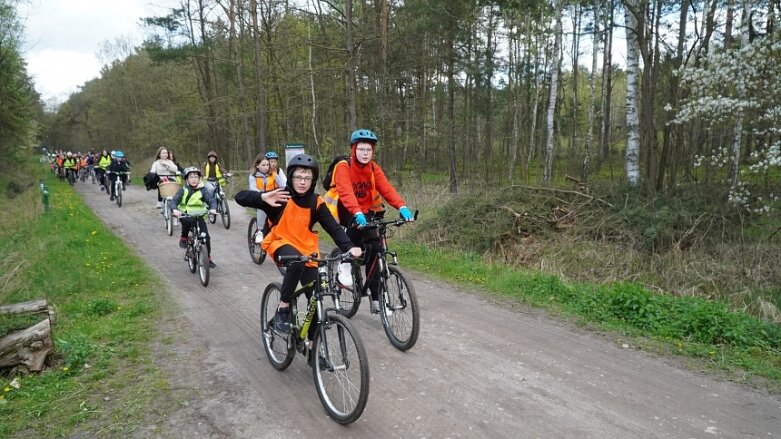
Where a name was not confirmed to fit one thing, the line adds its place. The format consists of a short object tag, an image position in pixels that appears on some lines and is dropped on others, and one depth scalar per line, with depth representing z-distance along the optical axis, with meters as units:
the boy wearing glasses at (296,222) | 4.29
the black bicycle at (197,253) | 8.05
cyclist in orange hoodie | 5.46
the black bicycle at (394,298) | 5.15
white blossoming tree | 9.45
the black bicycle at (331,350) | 3.65
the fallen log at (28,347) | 4.63
